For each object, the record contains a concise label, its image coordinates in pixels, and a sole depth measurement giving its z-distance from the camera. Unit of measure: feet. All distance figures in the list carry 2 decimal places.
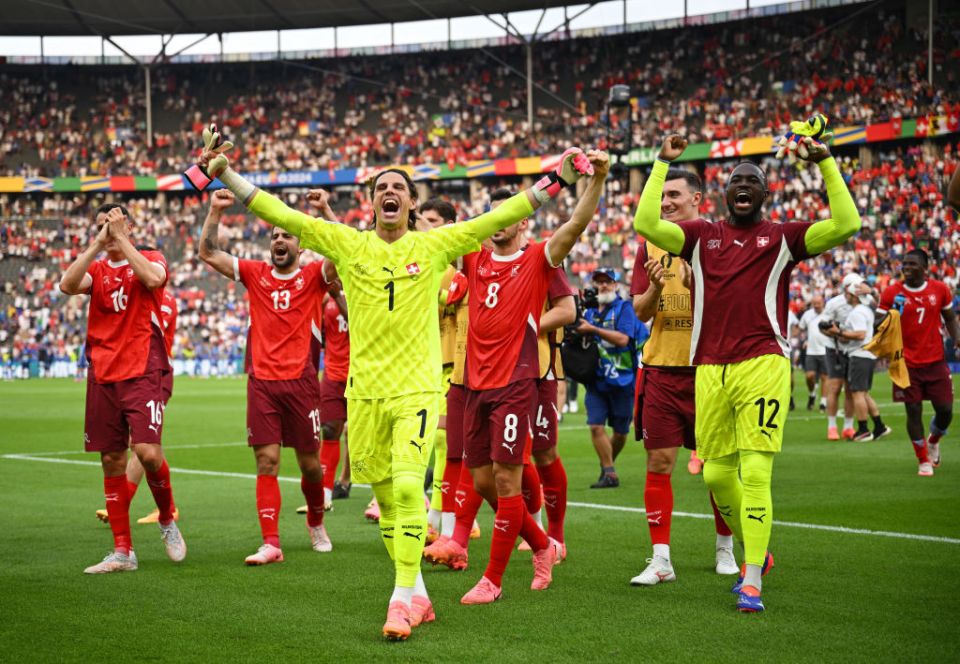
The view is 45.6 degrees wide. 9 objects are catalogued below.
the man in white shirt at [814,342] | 65.41
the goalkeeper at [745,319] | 20.26
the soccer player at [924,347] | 41.47
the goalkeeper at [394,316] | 19.38
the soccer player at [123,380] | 25.21
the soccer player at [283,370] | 26.66
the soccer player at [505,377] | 21.66
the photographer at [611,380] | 38.75
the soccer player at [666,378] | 23.27
